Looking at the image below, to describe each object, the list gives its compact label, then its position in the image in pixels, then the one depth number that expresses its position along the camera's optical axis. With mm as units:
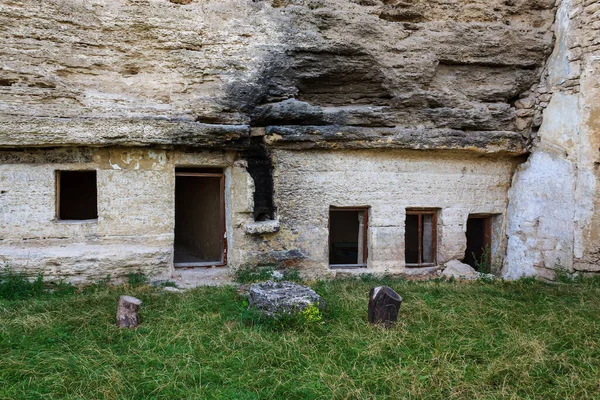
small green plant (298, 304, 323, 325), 5094
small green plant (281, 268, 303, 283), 7626
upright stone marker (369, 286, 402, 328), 5207
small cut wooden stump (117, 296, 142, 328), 5137
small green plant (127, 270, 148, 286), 6973
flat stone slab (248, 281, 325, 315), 5228
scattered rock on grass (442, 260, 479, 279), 8273
